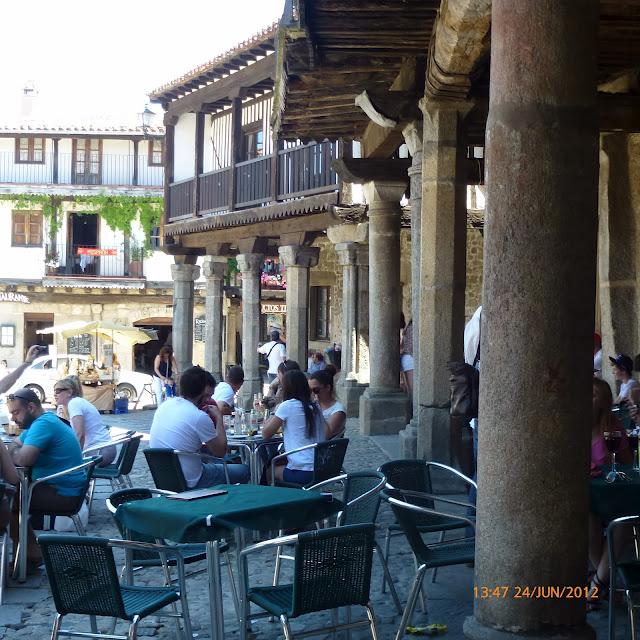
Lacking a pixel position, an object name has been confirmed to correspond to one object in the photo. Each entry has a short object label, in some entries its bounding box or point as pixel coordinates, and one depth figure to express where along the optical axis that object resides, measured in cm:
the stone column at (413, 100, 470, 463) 803
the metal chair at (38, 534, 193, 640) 389
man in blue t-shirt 629
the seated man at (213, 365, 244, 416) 926
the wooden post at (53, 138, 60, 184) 3597
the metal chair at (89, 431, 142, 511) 778
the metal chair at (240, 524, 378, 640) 387
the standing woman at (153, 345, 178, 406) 1922
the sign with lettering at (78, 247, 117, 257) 3588
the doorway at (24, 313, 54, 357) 3594
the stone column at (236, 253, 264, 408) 1869
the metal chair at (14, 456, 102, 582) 610
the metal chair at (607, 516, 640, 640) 423
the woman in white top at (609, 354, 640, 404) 844
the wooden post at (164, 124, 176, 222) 2166
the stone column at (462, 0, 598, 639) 330
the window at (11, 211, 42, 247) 3600
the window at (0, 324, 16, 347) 3547
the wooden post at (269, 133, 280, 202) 1697
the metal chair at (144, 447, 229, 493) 605
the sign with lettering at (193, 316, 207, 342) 3578
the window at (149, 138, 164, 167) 3600
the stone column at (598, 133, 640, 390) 948
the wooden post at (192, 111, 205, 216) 1981
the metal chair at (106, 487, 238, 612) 470
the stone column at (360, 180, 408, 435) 1241
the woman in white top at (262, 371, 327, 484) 691
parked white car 2491
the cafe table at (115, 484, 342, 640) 409
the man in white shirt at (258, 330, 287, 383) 1825
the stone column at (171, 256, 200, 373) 2186
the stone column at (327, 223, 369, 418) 1614
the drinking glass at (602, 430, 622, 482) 516
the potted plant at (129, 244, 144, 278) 3591
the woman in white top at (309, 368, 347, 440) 764
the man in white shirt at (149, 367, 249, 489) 632
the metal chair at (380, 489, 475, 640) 439
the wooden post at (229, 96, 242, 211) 1839
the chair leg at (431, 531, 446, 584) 565
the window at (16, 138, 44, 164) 3612
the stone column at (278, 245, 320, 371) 1758
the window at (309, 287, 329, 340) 2500
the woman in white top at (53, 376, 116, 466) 799
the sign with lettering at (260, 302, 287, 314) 3338
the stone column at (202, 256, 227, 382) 2066
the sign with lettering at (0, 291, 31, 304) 3522
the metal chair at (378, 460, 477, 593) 533
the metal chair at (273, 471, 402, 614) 500
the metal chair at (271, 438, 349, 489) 658
